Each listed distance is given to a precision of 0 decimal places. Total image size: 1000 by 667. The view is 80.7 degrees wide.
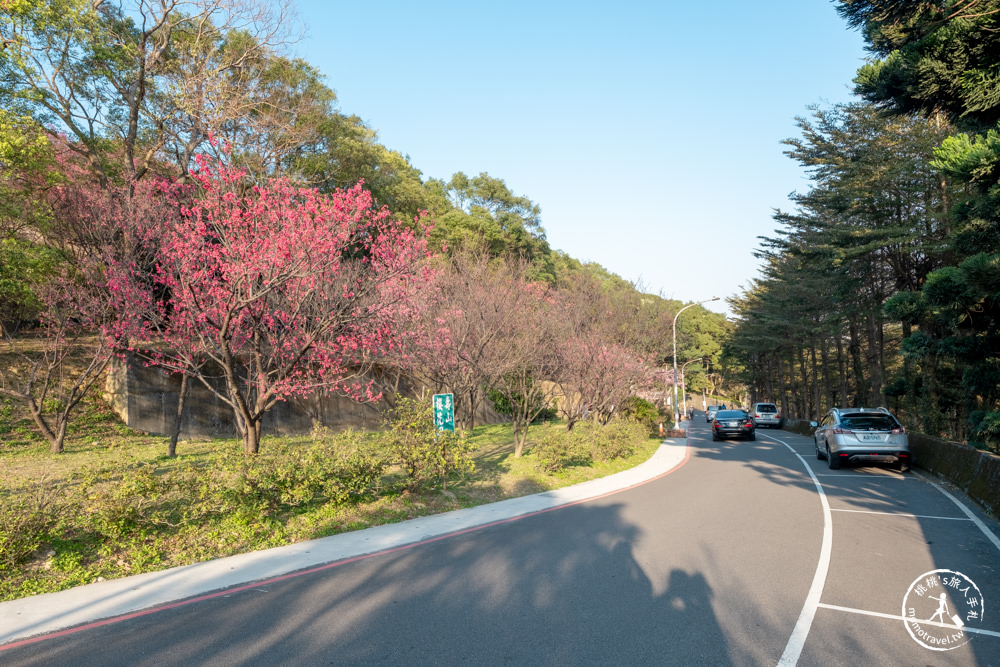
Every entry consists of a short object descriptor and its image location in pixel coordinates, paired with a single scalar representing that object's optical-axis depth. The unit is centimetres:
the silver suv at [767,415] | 4322
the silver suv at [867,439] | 1527
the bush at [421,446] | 1077
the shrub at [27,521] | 652
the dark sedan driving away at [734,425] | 2897
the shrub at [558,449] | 1438
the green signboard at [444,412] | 1260
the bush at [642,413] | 2875
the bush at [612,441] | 1712
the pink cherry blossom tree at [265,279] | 1112
